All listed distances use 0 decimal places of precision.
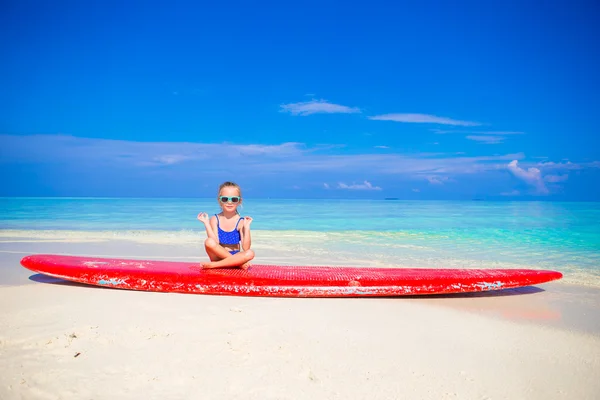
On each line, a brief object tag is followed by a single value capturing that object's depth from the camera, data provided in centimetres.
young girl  456
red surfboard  425
